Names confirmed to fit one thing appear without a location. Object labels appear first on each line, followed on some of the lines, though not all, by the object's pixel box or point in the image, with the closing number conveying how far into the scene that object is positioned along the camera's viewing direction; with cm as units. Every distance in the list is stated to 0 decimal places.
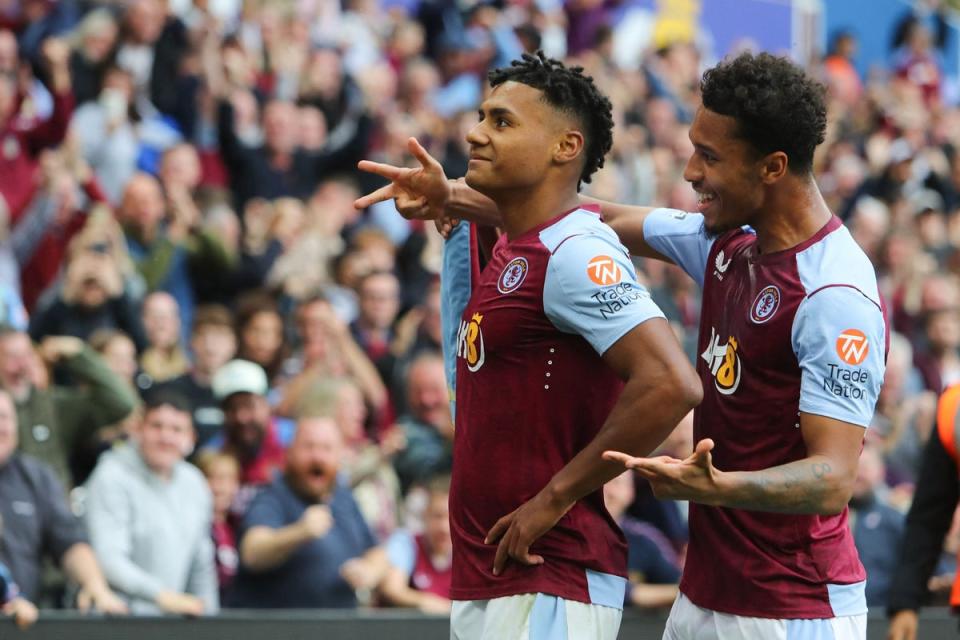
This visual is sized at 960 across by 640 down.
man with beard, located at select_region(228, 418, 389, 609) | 1299
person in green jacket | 1374
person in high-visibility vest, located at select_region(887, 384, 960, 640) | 983
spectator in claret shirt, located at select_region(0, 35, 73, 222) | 1728
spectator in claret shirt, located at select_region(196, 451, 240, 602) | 1416
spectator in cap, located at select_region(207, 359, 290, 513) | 1495
